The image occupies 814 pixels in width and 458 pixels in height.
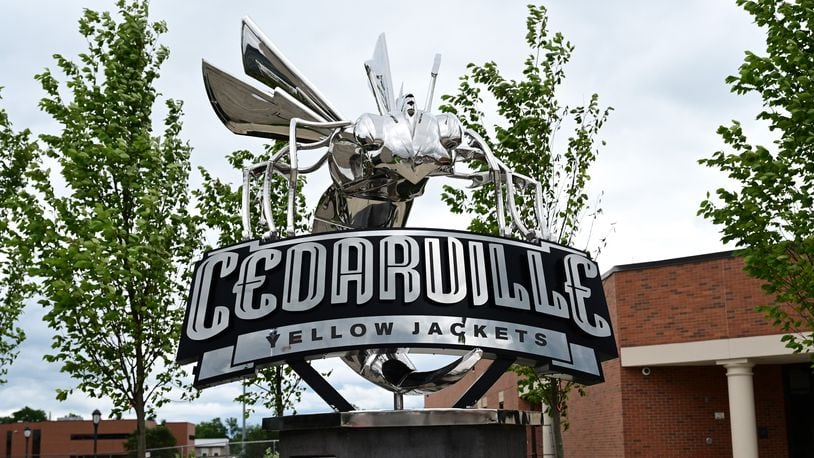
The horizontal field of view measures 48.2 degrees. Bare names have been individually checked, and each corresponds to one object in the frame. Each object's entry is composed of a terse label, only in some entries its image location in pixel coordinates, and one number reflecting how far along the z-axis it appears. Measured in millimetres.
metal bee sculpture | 8398
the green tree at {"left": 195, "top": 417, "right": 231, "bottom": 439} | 88062
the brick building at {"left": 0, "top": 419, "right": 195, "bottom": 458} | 67875
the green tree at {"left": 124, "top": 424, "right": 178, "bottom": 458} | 53188
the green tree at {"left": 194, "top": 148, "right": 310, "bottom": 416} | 17734
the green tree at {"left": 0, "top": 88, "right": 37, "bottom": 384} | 20391
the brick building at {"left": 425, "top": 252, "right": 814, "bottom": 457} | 22328
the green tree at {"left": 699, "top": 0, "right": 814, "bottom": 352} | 13070
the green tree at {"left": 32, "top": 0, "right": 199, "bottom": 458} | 14367
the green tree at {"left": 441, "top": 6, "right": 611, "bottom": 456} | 16641
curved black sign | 7633
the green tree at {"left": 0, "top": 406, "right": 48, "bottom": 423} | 85062
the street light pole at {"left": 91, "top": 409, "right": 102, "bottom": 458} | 27438
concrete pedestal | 7574
